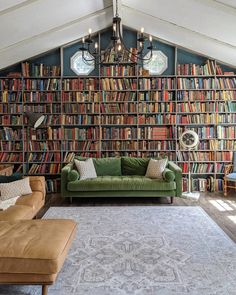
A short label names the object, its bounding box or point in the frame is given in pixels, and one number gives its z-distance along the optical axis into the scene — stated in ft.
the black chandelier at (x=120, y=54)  14.71
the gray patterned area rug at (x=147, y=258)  6.23
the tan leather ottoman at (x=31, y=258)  5.46
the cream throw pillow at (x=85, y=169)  14.08
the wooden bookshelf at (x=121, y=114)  16.03
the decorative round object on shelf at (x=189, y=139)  15.07
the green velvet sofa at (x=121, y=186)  13.39
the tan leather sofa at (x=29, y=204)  8.38
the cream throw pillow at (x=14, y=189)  10.21
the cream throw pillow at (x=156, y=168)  14.19
